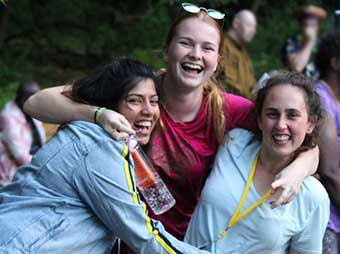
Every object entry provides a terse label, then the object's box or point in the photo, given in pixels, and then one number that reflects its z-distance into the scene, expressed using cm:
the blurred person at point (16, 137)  980
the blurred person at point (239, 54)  1110
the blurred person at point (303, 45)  1169
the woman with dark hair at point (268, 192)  491
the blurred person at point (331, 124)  581
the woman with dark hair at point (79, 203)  420
